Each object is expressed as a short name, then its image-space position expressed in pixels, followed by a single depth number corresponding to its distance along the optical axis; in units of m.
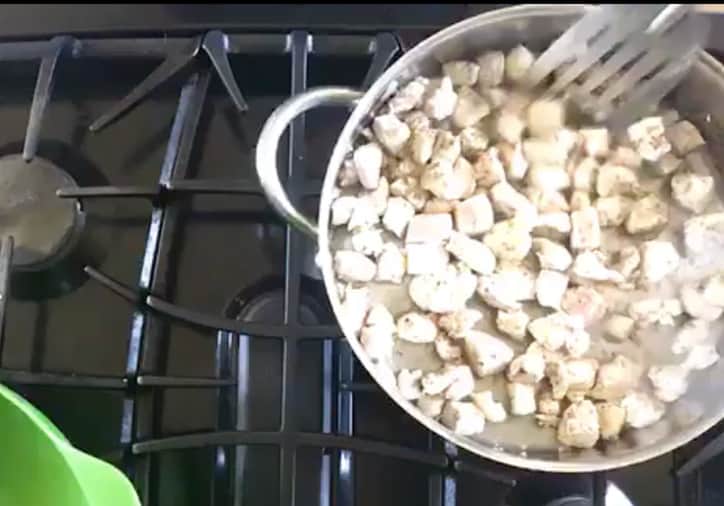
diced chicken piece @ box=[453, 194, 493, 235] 0.57
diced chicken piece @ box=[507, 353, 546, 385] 0.58
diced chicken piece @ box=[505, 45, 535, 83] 0.57
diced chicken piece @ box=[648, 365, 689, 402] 0.58
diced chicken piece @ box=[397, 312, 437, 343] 0.58
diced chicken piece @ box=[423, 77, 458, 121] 0.57
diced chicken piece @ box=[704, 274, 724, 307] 0.58
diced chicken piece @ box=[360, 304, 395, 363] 0.57
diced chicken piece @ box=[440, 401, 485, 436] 0.57
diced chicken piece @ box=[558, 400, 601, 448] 0.57
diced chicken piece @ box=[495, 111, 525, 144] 0.58
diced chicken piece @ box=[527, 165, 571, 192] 0.58
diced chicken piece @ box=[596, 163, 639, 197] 0.58
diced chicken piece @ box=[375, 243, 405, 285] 0.58
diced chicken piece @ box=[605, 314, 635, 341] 0.58
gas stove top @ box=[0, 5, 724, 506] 0.58
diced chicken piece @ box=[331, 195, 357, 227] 0.56
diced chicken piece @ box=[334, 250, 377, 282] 0.57
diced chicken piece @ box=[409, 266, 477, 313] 0.58
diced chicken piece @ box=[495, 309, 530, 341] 0.58
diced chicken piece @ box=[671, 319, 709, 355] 0.59
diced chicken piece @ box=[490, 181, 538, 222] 0.58
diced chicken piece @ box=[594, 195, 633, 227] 0.58
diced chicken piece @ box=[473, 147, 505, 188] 0.58
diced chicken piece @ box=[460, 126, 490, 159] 0.58
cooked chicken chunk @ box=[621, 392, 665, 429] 0.58
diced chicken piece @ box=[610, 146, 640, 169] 0.58
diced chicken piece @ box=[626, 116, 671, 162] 0.58
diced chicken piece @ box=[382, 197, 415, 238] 0.58
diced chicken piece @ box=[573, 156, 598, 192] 0.58
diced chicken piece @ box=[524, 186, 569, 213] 0.58
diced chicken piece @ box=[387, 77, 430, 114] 0.57
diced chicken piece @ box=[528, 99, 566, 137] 0.58
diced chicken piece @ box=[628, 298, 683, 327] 0.58
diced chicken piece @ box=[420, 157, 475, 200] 0.57
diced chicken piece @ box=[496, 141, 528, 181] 0.58
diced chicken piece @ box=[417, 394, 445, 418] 0.57
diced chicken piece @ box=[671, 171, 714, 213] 0.58
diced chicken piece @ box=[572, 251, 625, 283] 0.58
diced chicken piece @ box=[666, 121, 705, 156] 0.58
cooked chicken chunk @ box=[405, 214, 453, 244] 0.58
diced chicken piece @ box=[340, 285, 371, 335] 0.56
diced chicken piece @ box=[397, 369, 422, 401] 0.57
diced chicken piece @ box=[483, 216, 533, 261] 0.58
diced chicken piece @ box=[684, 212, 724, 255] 0.58
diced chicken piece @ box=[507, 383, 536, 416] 0.58
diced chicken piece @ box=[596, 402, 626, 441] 0.58
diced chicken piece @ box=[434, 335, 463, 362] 0.58
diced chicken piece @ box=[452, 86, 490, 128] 0.58
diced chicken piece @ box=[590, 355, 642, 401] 0.58
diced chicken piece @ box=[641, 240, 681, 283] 0.58
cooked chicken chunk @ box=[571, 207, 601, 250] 0.58
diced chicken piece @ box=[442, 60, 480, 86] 0.57
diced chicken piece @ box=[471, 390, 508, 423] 0.58
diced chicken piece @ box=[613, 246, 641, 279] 0.58
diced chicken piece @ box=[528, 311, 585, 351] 0.58
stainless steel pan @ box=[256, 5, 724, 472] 0.54
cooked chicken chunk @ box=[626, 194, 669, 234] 0.58
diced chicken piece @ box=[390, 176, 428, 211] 0.58
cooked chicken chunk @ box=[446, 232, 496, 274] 0.58
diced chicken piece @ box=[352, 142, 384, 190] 0.57
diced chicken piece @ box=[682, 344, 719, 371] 0.59
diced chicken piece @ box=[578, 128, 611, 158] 0.58
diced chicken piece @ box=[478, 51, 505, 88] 0.57
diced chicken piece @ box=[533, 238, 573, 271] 0.58
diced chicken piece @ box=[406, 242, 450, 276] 0.58
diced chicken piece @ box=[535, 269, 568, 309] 0.58
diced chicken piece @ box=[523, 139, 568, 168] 0.58
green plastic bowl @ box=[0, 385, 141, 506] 0.51
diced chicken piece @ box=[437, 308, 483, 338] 0.58
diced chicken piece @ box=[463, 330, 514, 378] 0.58
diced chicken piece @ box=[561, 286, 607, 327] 0.58
